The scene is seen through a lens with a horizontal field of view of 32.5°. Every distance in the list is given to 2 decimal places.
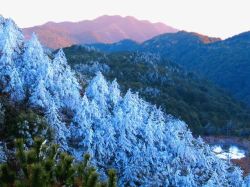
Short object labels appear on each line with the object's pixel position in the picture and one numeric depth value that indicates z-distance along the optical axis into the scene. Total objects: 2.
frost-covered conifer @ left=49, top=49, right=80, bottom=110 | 46.55
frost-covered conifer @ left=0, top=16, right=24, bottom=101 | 41.91
